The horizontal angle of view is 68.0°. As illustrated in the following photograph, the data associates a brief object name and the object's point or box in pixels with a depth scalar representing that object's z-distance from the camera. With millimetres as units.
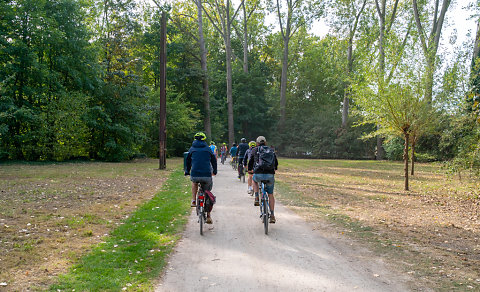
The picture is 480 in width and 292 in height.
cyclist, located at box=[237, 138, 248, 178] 15880
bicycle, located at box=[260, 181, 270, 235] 7082
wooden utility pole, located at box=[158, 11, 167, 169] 20359
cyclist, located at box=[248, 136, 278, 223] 7457
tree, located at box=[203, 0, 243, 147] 41781
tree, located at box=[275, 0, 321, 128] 44312
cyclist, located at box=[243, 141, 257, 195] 11847
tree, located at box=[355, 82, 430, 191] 14102
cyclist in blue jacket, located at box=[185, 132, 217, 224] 7320
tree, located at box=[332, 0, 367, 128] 42000
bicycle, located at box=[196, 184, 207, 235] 7064
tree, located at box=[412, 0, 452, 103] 14328
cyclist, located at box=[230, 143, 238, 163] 21906
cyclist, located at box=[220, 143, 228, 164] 28527
